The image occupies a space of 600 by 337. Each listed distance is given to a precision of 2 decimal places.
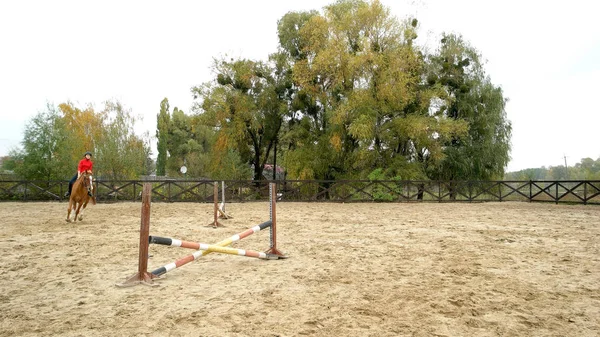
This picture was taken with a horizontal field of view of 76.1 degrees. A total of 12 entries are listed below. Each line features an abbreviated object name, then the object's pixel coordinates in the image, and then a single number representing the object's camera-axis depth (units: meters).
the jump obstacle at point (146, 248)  5.03
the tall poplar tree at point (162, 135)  44.16
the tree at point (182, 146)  40.25
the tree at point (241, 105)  26.05
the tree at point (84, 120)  32.75
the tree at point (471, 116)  25.39
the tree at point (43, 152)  22.92
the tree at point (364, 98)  22.45
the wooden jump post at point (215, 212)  10.49
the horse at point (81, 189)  11.10
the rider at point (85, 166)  11.26
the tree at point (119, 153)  26.16
